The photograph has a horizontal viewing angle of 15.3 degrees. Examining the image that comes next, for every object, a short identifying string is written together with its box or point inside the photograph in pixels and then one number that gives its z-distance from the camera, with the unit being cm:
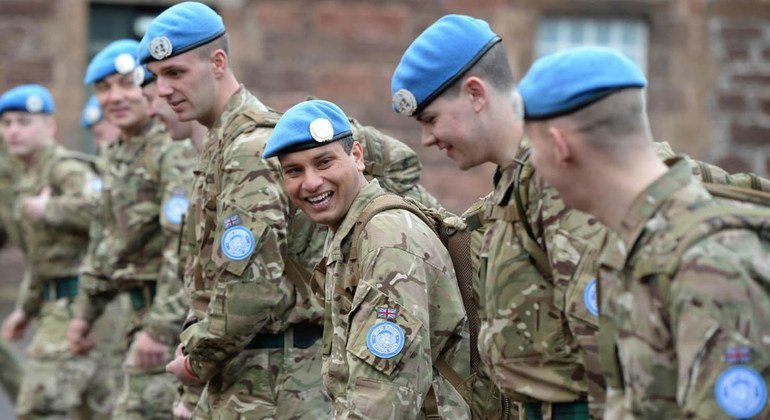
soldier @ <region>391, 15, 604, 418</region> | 813
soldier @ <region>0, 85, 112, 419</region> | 1834
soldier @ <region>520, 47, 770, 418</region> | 608
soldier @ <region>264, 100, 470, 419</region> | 888
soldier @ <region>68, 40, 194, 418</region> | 1441
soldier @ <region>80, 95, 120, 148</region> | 2120
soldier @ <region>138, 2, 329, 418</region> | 1091
